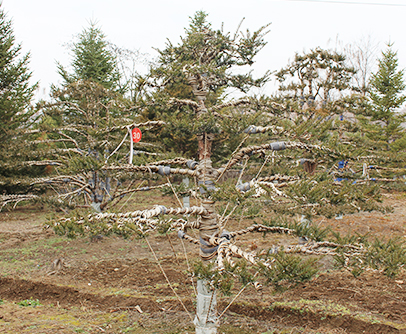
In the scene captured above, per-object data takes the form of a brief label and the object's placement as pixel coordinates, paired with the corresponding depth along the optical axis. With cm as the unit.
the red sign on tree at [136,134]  337
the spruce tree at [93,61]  1598
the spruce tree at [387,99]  1575
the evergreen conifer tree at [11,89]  1202
